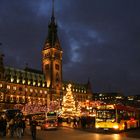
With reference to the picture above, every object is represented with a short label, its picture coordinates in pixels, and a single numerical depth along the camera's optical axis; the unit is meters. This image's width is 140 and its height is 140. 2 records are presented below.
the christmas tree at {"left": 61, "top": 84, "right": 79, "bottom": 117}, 46.29
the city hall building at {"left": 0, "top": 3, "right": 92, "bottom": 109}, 78.62
